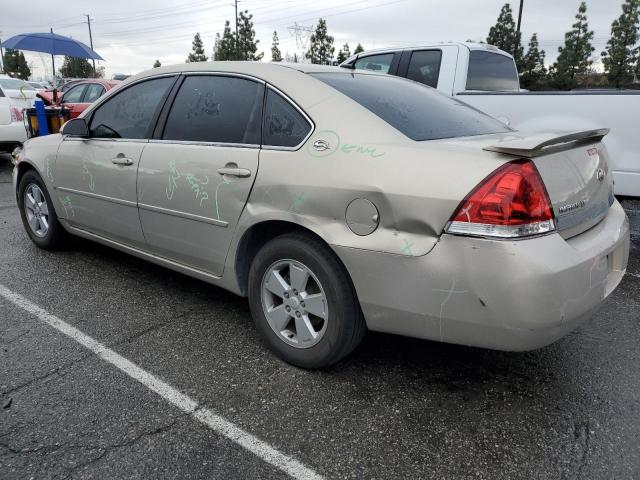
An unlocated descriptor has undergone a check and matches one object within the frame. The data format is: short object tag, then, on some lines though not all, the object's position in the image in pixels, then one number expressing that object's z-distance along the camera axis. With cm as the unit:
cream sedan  205
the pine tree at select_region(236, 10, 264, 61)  5316
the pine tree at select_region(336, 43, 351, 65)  4951
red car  1120
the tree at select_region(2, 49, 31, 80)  7439
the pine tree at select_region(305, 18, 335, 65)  4841
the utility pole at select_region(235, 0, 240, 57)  5212
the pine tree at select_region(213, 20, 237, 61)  5278
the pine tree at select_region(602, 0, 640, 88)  3391
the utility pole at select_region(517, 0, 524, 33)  2743
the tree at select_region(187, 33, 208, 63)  6247
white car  961
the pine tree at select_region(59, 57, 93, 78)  6975
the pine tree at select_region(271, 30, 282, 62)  5884
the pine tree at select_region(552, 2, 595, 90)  3553
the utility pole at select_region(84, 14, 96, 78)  8369
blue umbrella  1274
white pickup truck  437
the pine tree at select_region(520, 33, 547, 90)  3747
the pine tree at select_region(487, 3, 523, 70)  3762
